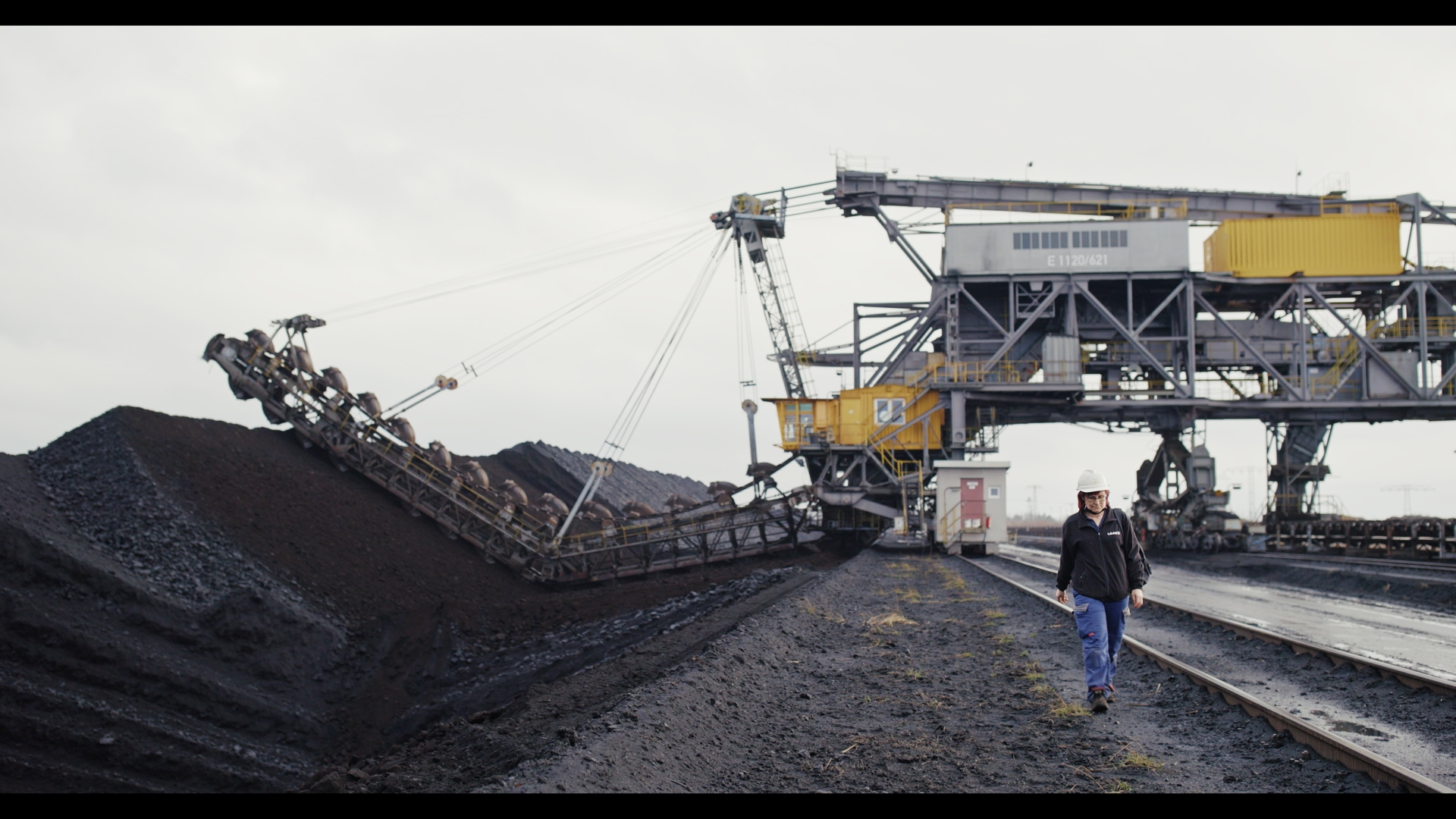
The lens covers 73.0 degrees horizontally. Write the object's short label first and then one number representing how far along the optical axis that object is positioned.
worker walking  6.44
